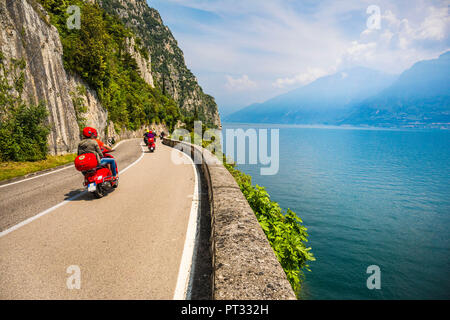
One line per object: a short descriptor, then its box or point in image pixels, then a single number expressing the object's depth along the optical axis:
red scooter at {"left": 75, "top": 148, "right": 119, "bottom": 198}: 6.61
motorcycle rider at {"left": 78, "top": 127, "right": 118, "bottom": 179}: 6.83
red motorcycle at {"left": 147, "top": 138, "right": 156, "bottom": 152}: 20.75
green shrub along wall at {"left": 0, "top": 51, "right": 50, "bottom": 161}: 12.21
